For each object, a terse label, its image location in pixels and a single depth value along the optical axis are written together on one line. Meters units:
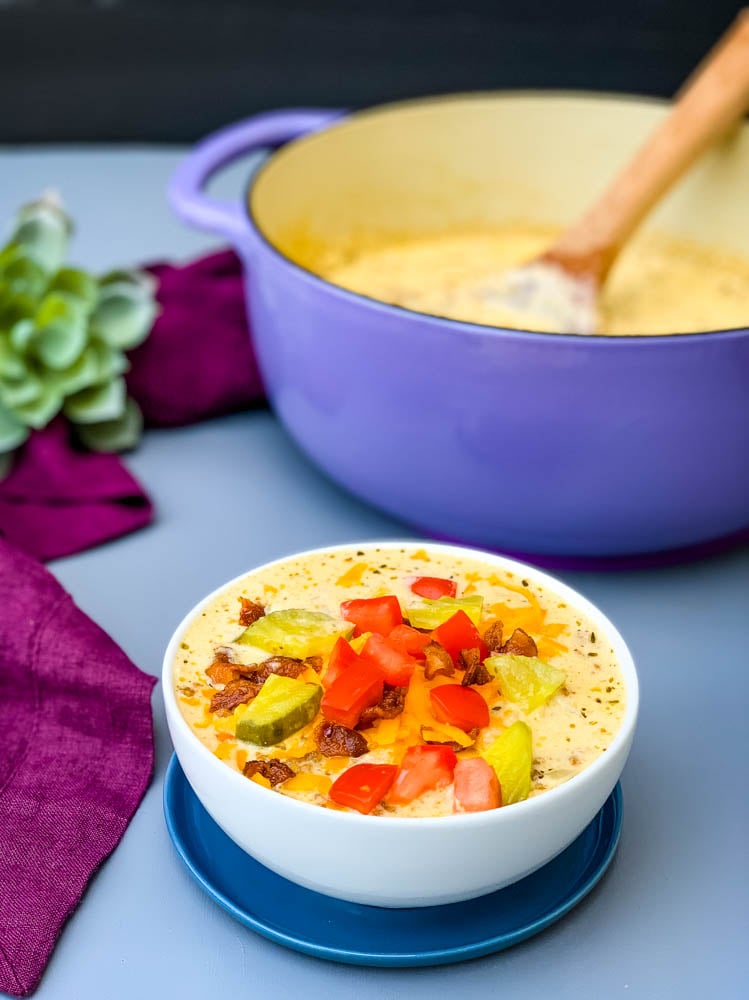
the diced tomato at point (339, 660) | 0.92
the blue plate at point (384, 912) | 0.88
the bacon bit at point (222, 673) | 0.94
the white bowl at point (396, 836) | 0.80
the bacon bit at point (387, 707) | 0.89
